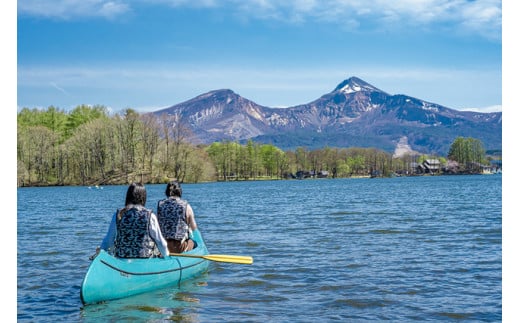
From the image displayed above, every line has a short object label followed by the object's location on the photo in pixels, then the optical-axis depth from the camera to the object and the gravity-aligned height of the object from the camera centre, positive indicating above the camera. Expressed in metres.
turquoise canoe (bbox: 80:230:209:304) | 10.79 -2.32
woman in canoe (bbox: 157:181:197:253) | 13.47 -1.27
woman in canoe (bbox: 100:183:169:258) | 11.12 -1.32
